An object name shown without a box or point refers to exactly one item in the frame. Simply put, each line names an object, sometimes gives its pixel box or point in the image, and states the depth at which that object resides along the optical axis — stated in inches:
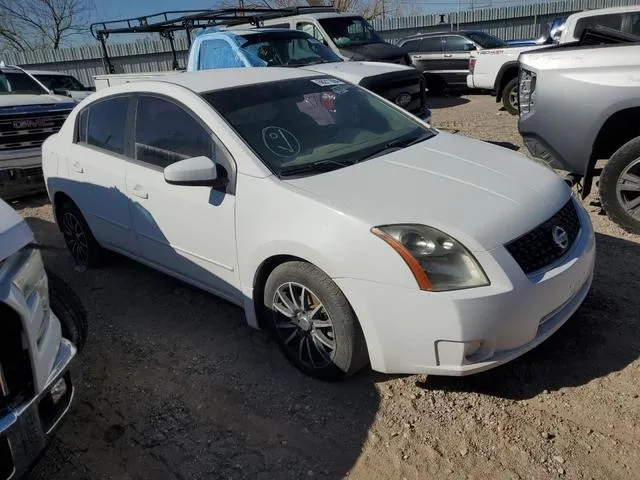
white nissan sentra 103.1
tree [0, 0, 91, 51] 1182.3
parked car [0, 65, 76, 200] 291.9
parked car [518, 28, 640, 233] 172.7
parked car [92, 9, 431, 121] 296.4
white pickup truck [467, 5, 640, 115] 263.0
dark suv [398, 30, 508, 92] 542.5
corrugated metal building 932.0
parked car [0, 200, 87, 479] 79.0
